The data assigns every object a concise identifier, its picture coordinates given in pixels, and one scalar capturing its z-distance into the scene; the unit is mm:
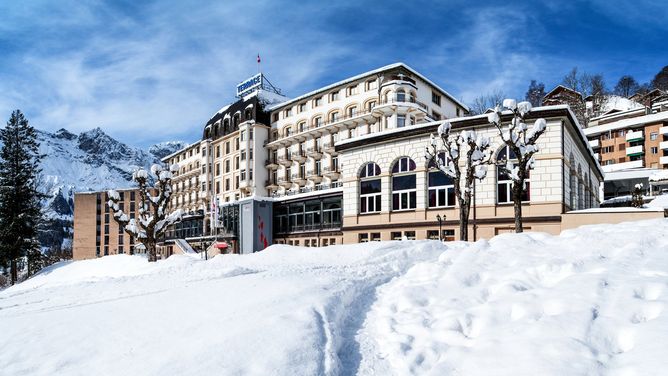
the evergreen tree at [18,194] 42750
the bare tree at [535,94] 104812
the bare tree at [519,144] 19781
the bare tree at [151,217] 28406
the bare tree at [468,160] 21594
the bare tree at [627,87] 114750
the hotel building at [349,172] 27484
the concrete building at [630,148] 65750
